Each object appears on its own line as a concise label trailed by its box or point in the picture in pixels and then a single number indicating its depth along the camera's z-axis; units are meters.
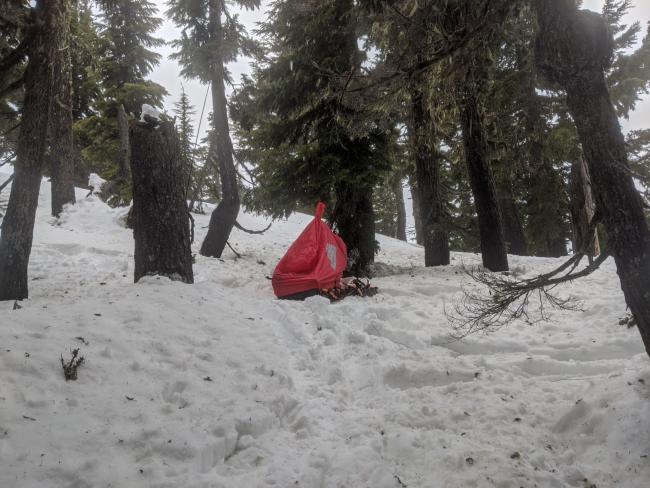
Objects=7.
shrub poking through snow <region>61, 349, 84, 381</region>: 2.80
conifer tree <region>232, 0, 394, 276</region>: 8.02
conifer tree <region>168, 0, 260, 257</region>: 9.80
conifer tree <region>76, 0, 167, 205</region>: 16.61
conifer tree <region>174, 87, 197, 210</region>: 24.17
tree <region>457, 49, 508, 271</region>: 8.09
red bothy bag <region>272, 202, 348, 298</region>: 6.46
